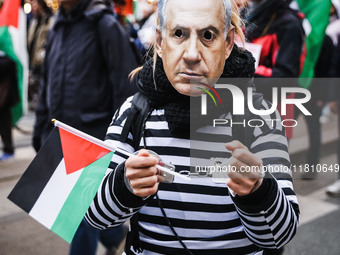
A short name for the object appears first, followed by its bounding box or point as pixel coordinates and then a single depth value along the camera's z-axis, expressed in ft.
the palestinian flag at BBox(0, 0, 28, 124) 24.30
